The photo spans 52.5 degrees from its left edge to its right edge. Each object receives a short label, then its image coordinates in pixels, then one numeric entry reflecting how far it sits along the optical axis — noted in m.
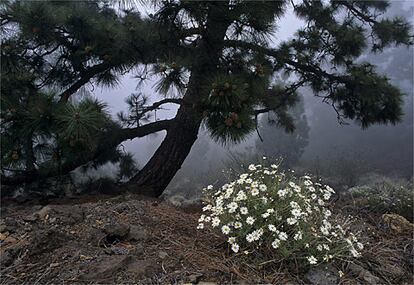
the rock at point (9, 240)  2.20
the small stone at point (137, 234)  2.19
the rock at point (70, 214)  2.36
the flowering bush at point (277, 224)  2.00
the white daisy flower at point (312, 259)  1.86
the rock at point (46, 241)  2.01
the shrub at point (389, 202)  3.47
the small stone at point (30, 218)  2.39
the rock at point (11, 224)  2.33
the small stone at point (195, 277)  1.81
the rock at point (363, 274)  2.09
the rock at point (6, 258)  1.95
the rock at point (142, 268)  1.82
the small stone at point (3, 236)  2.25
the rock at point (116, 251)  2.00
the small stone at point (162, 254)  2.01
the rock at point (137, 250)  2.01
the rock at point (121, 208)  2.62
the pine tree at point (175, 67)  2.79
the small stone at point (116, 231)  2.15
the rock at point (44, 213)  2.40
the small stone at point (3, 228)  2.32
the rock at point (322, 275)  1.95
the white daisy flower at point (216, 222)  2.02
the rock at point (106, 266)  1.79
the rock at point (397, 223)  2.99
